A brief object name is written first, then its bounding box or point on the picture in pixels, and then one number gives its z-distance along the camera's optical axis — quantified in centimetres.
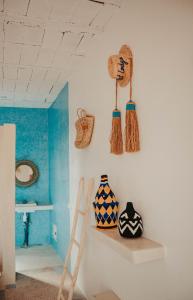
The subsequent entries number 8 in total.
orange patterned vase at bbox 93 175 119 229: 183
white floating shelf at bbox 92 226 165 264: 135
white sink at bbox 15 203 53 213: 439
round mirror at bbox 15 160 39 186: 479
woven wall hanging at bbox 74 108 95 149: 248
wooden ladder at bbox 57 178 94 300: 227
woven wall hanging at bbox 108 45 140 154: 163
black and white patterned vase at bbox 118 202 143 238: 154
